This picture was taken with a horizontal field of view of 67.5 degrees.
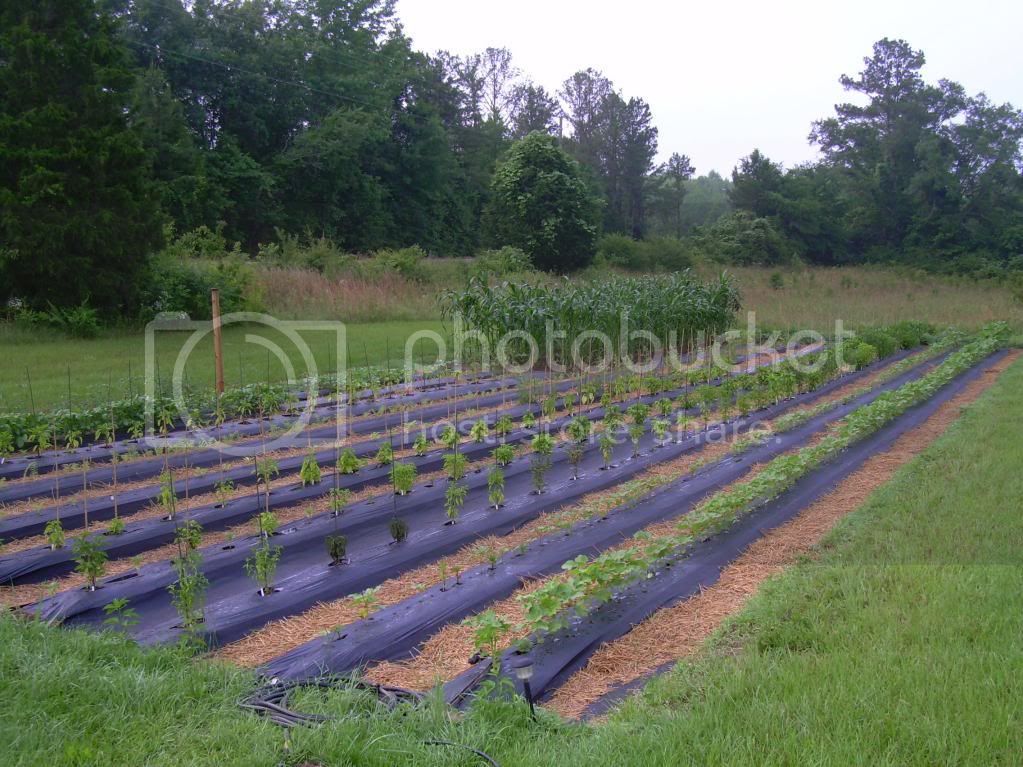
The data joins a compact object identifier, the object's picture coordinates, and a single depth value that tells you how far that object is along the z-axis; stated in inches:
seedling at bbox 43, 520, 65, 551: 182.1
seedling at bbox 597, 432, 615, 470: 259.8
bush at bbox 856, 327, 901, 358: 550.9
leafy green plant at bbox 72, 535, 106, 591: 161.0
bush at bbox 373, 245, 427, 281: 869.2
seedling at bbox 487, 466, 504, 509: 215.0
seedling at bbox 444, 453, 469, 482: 231.0
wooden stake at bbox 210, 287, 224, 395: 331.6
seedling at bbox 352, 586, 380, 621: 148.2
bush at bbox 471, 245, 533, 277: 973.2
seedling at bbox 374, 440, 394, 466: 252.7
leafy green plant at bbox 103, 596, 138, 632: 141.5
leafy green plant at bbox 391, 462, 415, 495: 223.8
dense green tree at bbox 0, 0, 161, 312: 529.3
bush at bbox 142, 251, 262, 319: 602.5
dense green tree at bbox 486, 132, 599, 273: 1237.7
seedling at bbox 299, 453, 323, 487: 231.9
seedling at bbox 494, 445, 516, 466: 247.6
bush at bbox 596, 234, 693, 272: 1353.2
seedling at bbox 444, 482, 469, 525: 205.0
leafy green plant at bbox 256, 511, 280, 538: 189.6
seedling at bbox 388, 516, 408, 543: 192.7
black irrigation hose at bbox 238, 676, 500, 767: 108.1
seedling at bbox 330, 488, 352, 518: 206.5
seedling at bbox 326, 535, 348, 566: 179.8
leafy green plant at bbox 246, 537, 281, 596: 163.9
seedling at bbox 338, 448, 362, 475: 242.1
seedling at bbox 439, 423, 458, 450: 271.6
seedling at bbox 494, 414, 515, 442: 292.4
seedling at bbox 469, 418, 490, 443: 283.2
